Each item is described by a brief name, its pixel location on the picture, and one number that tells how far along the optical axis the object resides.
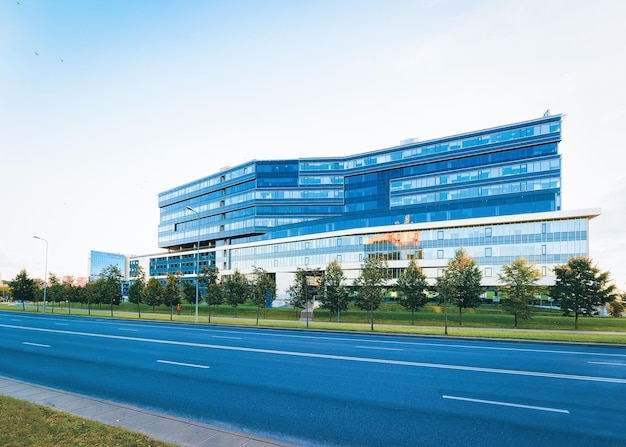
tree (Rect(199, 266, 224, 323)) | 47.20
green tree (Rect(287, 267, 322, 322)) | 37.81
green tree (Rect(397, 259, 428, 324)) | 39.84
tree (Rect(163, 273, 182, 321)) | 46.69
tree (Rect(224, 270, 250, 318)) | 45.97
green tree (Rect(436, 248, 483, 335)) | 38.25
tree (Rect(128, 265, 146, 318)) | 52.64
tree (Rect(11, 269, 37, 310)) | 63.12
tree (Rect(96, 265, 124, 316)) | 50.94
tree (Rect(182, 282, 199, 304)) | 58.17
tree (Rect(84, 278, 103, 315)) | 52.87
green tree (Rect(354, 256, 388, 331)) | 31.98
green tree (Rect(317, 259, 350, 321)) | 38.81
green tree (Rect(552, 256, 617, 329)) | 32.06
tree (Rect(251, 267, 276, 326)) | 37.56
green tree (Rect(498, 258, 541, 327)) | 33.12
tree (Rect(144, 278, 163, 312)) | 52.69
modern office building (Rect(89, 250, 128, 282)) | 177.32
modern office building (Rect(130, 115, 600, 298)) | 54.28
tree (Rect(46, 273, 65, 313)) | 61.28
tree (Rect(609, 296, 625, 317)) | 47.53
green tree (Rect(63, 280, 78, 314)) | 61.38
